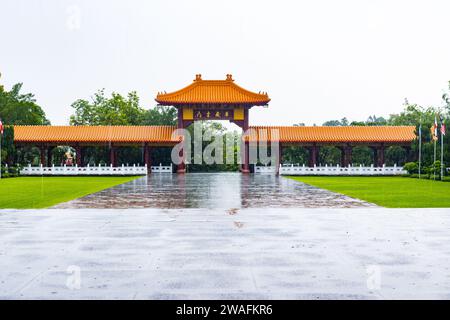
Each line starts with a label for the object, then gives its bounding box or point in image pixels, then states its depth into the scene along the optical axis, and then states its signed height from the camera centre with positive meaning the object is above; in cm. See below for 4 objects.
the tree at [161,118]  5956 +497
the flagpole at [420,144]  3624 +106
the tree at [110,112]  5353 +537
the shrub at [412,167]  3747 -53
